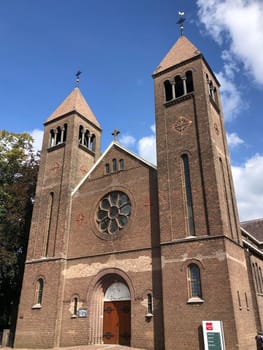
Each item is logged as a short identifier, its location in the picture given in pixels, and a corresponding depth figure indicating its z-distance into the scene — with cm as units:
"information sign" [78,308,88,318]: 1917
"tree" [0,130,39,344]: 2620
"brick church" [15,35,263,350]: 1577
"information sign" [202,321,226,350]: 1405
